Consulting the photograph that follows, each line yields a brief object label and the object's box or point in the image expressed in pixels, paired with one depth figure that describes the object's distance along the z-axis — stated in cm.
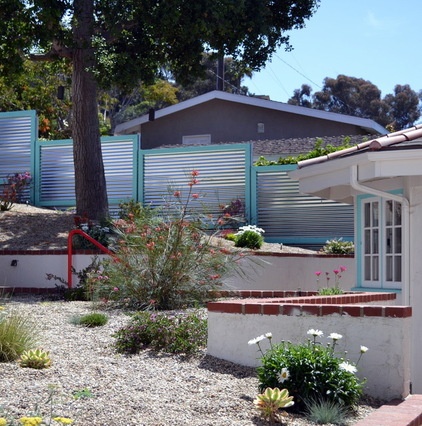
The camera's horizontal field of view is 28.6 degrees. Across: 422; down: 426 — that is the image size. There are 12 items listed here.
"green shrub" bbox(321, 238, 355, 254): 1714
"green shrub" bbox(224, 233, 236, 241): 1753
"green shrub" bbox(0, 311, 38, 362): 709
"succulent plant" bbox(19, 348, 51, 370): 681
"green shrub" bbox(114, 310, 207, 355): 804
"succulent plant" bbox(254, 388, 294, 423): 598
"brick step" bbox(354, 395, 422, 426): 586
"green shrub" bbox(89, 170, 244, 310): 1051
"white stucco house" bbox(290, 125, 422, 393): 923
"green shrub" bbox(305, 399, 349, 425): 614
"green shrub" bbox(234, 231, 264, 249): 1692
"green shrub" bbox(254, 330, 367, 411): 646
